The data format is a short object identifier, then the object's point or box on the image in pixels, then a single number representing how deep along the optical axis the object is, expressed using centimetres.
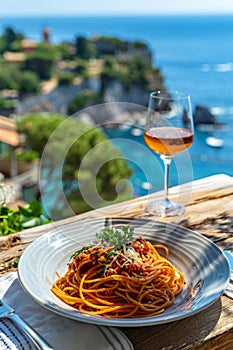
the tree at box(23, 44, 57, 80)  2448
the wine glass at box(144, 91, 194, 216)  95
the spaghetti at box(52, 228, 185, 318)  58
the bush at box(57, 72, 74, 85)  2356
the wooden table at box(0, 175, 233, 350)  56
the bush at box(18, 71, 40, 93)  2267
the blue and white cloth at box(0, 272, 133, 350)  54
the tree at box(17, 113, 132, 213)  1146
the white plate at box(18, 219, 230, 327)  55
